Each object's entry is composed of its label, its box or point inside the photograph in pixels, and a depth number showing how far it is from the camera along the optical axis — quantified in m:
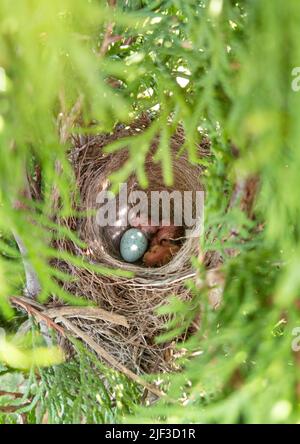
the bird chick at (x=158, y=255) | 0.95
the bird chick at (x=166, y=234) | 0.96
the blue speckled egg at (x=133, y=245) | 0.95
